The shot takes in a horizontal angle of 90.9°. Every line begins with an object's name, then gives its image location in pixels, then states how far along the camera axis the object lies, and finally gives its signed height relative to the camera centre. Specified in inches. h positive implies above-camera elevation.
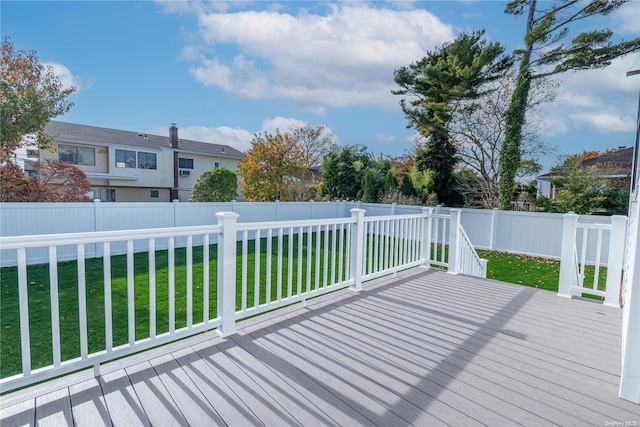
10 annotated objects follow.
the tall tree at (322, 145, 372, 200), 600.1 +43.9
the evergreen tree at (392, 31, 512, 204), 507.5 +192.7
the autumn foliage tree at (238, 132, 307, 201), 530.3 +49.0
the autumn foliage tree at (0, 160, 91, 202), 291.1 +6.6
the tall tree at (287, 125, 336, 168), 792.3 +145.6
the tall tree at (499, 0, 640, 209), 383.9 +192.6
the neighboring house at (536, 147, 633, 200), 435.2 +57.3
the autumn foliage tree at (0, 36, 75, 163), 302.5 +93.7
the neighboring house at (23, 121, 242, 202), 650.2 +75.5
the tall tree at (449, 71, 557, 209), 508.7 +115.3
